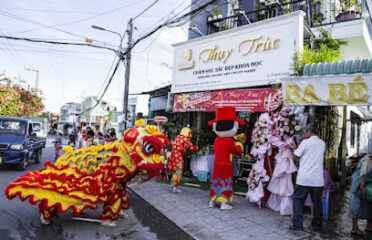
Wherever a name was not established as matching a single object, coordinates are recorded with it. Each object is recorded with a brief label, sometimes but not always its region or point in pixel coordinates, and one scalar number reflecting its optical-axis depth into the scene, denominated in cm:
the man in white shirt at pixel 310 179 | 414
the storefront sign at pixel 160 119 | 1002
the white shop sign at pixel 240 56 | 761
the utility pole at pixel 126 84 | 1195
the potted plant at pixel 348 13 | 852
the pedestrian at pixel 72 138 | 1157
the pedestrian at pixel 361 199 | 394
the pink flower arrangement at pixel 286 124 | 524
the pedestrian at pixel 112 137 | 848
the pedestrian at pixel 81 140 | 911
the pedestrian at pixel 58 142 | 1018
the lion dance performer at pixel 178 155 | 680
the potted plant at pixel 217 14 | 1195
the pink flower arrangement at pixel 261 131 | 555
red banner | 747
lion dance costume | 359
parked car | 809
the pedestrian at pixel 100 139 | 988
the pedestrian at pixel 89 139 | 834
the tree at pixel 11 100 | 1482
